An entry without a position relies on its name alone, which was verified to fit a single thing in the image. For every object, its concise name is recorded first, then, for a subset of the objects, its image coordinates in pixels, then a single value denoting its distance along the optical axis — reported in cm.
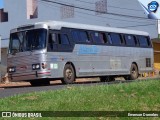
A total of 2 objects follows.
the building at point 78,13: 4494
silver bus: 1955
